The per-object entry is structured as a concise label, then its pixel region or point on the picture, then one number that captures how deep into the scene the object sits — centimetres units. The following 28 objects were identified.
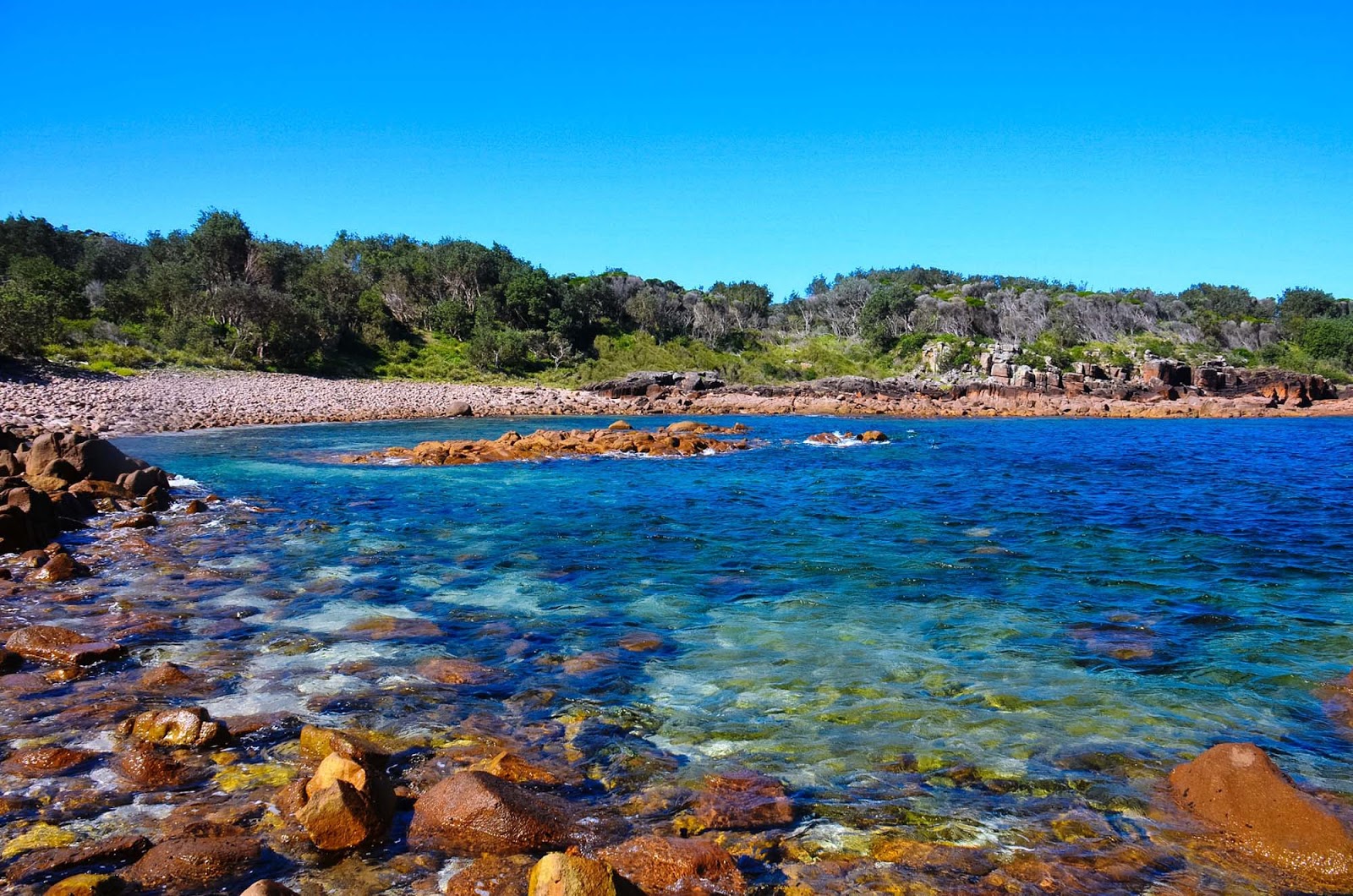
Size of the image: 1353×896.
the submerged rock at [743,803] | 480
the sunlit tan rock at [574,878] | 362
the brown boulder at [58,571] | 993
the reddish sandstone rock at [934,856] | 433
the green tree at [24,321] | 3619
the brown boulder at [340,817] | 434
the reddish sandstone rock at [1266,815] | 436
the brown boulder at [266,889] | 352
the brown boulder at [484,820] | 441
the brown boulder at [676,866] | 409
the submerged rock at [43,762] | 506
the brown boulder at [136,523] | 1337
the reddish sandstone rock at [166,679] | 661
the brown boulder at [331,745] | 529
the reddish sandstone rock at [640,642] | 820
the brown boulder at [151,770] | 498
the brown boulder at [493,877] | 401
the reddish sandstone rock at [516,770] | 526
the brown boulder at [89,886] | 379
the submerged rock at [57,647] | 705
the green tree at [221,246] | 6228
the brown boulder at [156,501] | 1533
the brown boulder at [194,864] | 394
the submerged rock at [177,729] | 550
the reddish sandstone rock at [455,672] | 713
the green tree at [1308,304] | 9100
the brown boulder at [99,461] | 1630
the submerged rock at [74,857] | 399
